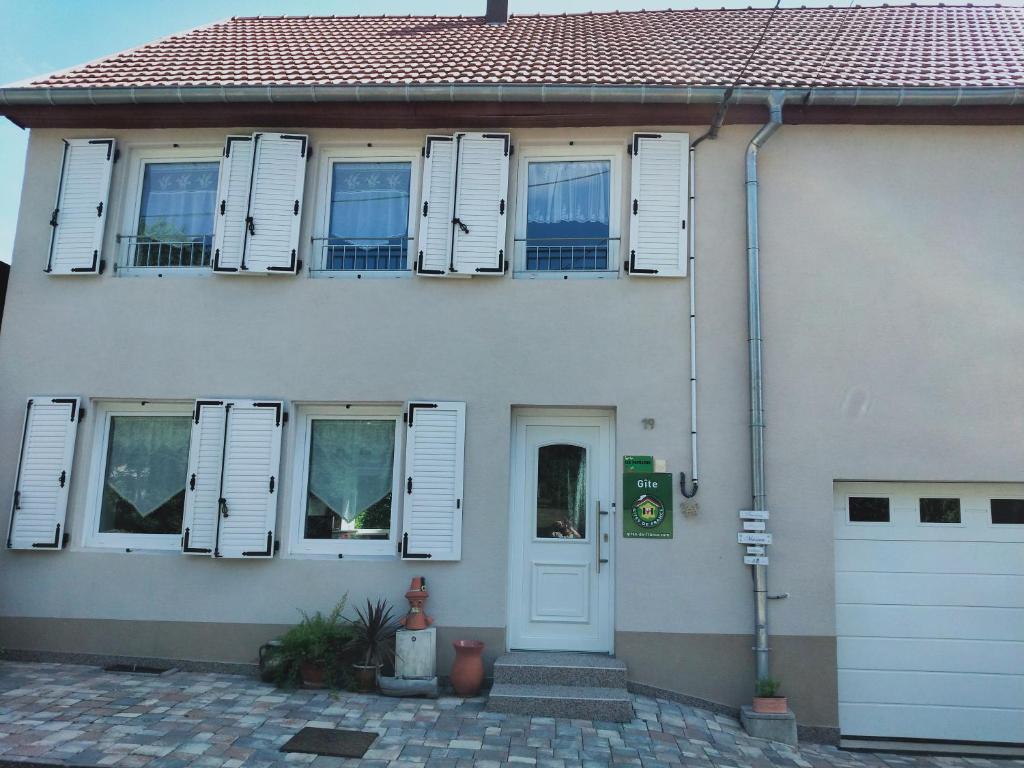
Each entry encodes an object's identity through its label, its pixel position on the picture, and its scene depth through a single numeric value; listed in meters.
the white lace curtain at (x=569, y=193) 6.50
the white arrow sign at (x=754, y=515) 5.69
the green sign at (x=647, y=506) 5.86
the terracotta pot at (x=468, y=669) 5.54
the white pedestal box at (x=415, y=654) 5.53
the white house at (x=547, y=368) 5.81
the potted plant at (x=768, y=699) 5.37
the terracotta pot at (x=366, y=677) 5.55
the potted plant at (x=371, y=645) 5.57
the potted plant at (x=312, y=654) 5.54
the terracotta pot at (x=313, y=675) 5.55
